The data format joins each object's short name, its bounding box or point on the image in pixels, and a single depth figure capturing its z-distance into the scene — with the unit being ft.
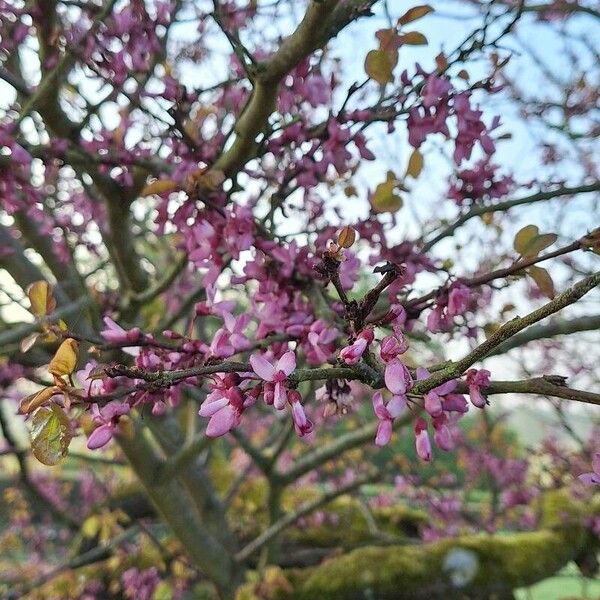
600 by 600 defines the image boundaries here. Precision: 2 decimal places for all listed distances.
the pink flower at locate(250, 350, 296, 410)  0.55
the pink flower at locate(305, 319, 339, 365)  0.82
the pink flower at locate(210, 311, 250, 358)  0.70
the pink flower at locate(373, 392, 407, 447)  0.57
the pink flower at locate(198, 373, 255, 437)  0.58
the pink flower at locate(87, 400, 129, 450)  0.64
